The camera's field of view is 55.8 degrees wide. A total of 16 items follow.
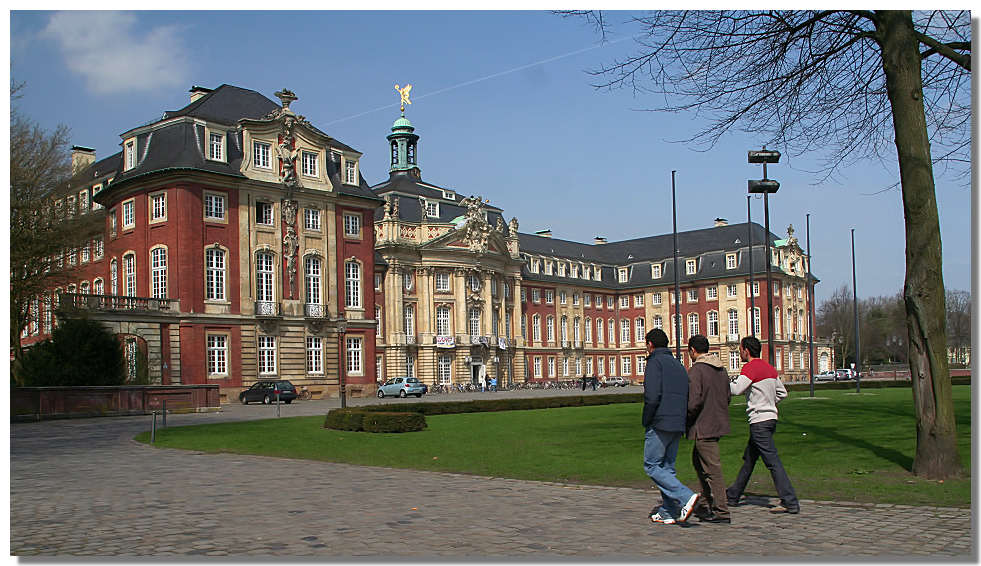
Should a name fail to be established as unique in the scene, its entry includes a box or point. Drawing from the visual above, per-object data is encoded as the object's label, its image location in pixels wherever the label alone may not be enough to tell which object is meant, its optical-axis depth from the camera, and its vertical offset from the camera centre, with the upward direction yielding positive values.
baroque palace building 48.69 +4.40
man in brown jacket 9.26 -0.93
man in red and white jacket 9.58 -0.99
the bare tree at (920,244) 11.46 +0.92
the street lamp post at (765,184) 32.93 +5.03
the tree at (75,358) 34.34 -0.89
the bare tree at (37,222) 33.56 +4.32
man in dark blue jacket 8.90 -0.91
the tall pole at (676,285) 42.43 +1.72
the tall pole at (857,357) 46.69 -2.22
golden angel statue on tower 83.12 +21.30
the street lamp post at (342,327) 35.16 +0.08
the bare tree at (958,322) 99.44 -0.60
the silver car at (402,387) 56.06 -3.62
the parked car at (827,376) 85.61 -5.43
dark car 47.01 -3.14
